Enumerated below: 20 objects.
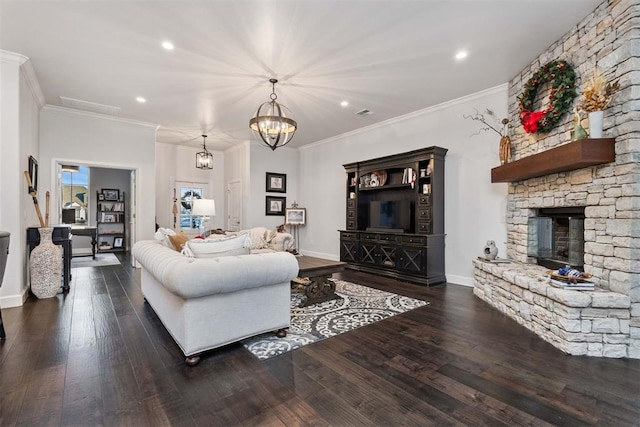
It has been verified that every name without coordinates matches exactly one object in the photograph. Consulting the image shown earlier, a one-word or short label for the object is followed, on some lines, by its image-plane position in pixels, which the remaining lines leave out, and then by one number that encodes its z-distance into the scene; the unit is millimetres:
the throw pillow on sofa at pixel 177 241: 3513
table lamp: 6578
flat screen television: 5605
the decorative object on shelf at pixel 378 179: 5934
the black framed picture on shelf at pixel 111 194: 9180
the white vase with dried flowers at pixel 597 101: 2721
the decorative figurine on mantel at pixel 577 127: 2850
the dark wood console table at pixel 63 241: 4113
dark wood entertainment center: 4945
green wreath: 3199
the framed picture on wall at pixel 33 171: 4340
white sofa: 2258
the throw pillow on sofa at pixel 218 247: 2619
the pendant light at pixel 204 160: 7080
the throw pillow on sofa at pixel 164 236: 3697
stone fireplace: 2521
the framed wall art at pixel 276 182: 7938
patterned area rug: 2686
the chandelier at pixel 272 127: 3822
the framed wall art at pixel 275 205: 7930
